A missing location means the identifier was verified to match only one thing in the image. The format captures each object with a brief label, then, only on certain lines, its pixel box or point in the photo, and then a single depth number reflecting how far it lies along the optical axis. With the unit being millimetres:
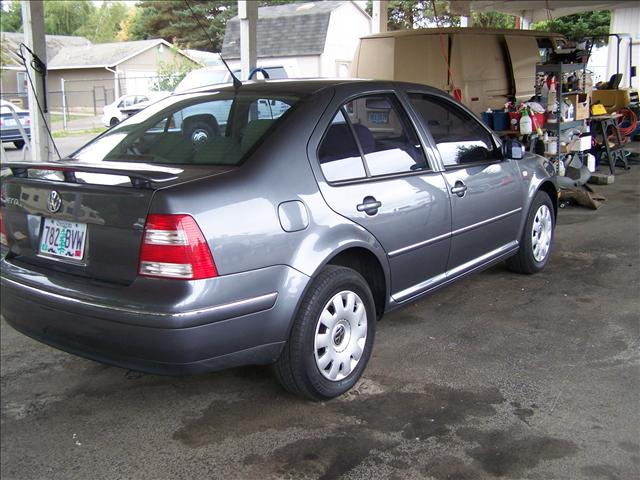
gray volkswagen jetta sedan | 2684
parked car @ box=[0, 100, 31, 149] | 18117
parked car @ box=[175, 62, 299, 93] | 14859
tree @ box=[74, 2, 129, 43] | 60562
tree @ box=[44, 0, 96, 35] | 59844
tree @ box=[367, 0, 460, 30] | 19911
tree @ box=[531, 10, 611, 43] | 27172
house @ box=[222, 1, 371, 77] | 31375
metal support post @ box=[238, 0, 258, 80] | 9312
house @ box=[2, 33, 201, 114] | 39188
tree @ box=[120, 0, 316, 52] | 41194
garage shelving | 7655
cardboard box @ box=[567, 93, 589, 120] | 8266
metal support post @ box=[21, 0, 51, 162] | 7938
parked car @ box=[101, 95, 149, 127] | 25406
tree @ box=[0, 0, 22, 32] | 51281
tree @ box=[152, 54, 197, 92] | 30875
